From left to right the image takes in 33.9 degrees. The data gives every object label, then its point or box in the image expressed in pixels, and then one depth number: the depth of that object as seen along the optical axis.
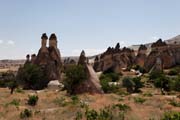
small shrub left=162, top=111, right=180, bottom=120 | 12.38
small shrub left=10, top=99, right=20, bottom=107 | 21.97
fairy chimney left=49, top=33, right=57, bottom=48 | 50.79
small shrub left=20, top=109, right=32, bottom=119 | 16.93
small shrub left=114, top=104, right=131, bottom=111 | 18.05
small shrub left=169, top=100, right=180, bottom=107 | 21.67
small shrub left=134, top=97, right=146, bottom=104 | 23.10
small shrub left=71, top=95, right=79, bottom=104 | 22.05
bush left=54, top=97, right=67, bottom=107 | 21.67
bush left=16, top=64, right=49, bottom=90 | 47.66
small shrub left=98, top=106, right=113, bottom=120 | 15.09
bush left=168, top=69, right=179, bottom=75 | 54.95
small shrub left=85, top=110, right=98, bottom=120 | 15.00
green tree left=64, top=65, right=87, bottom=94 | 32.47
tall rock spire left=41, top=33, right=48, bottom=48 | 50.80
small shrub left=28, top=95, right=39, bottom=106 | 23.05
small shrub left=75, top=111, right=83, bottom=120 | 15.67
